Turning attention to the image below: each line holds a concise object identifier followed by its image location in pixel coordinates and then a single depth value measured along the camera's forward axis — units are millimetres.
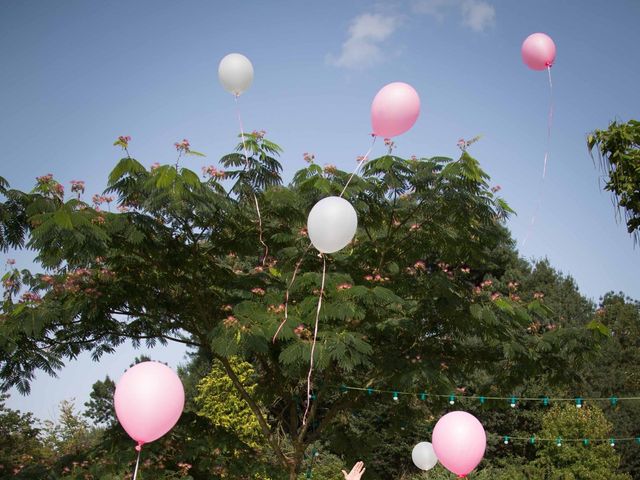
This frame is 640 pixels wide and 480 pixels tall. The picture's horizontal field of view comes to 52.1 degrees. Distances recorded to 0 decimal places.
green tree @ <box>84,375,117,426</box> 20609
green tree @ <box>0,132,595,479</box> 7988
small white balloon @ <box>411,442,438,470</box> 10312
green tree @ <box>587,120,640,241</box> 7449
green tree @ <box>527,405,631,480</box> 17375
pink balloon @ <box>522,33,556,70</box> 7223
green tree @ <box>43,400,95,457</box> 15633
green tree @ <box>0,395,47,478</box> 11812
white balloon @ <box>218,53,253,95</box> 7398
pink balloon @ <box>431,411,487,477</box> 6734
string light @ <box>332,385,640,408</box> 9232
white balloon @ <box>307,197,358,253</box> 5949
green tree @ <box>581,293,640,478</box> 19734
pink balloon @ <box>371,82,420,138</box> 6258
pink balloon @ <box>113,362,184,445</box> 5195
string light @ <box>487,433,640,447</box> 17238
